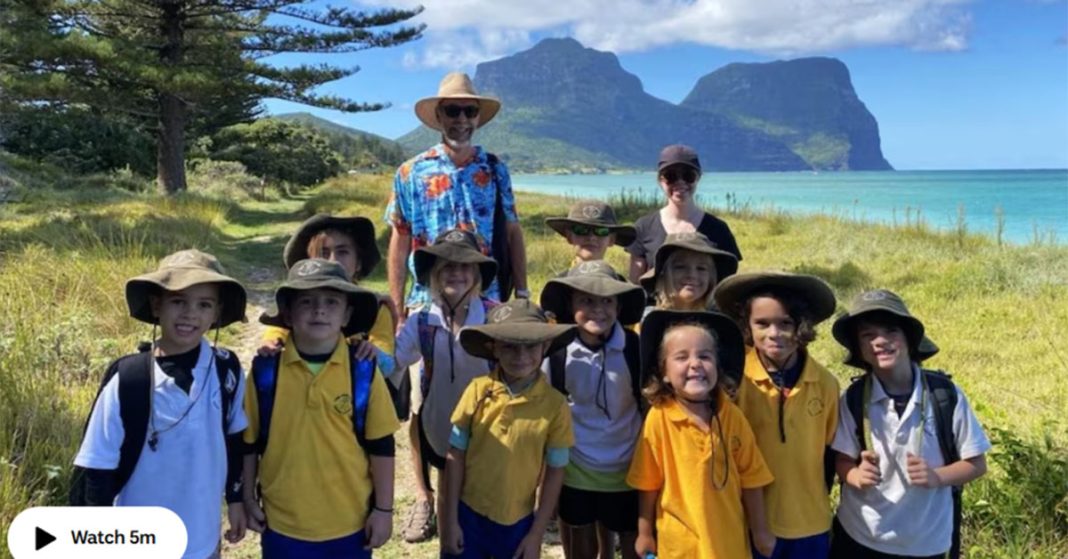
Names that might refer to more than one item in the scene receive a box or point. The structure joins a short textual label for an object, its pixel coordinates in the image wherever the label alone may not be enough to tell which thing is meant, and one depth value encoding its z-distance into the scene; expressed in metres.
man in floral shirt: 3.10
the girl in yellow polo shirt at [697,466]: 2.12
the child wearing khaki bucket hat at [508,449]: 2.24
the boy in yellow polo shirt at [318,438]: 2.11
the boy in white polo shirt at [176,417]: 1.88
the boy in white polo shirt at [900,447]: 2.11
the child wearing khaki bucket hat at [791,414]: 2.21
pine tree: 12.91
